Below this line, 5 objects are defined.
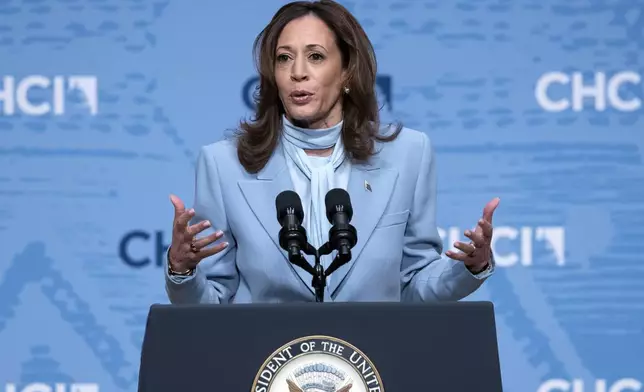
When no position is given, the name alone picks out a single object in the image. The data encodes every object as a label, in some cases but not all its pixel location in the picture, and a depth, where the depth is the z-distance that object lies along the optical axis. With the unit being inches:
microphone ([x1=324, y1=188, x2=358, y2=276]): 435.1
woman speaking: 454.4
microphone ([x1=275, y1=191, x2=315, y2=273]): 434.3
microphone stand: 435.1
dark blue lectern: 428.3
